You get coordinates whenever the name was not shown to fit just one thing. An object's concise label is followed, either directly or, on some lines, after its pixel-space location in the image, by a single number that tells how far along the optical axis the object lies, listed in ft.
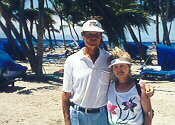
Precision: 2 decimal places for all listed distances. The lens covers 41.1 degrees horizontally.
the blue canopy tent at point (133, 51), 63.36
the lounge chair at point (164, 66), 34.35
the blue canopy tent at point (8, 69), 26.10
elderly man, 7.44
